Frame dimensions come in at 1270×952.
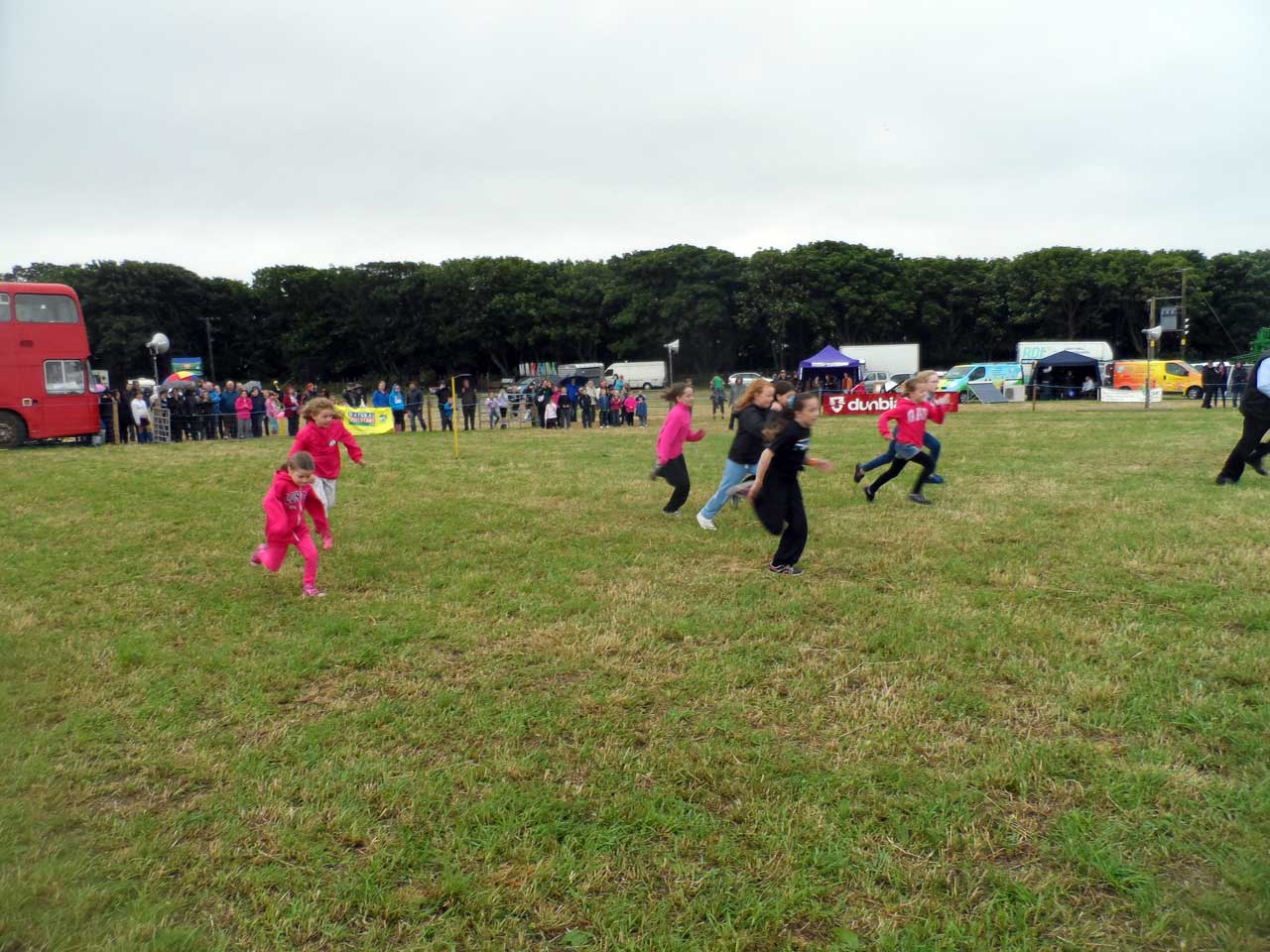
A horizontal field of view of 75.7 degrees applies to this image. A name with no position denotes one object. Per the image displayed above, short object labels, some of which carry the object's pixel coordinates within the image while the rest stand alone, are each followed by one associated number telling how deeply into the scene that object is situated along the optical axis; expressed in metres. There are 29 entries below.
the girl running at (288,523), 6.99
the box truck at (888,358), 49.69
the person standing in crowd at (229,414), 24.67
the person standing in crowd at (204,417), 24.22
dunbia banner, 29.36
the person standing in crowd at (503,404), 28.92
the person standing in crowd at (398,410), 26.09
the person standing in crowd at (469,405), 27.41
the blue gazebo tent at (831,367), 40.56
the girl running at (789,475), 7.29
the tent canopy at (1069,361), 36.81
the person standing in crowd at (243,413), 24.36
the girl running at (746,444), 9.22
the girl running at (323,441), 8.19
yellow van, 39.94
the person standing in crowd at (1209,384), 28.35
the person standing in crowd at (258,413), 25.11
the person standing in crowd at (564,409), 28.30
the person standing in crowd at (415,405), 26.59
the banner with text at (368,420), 25.44
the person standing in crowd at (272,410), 25.88
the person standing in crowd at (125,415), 23.72
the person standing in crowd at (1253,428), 10.53
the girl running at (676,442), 9.80
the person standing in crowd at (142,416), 23.08
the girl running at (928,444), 10.86
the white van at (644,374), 61.47
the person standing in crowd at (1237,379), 30.05
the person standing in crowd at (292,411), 25.31
